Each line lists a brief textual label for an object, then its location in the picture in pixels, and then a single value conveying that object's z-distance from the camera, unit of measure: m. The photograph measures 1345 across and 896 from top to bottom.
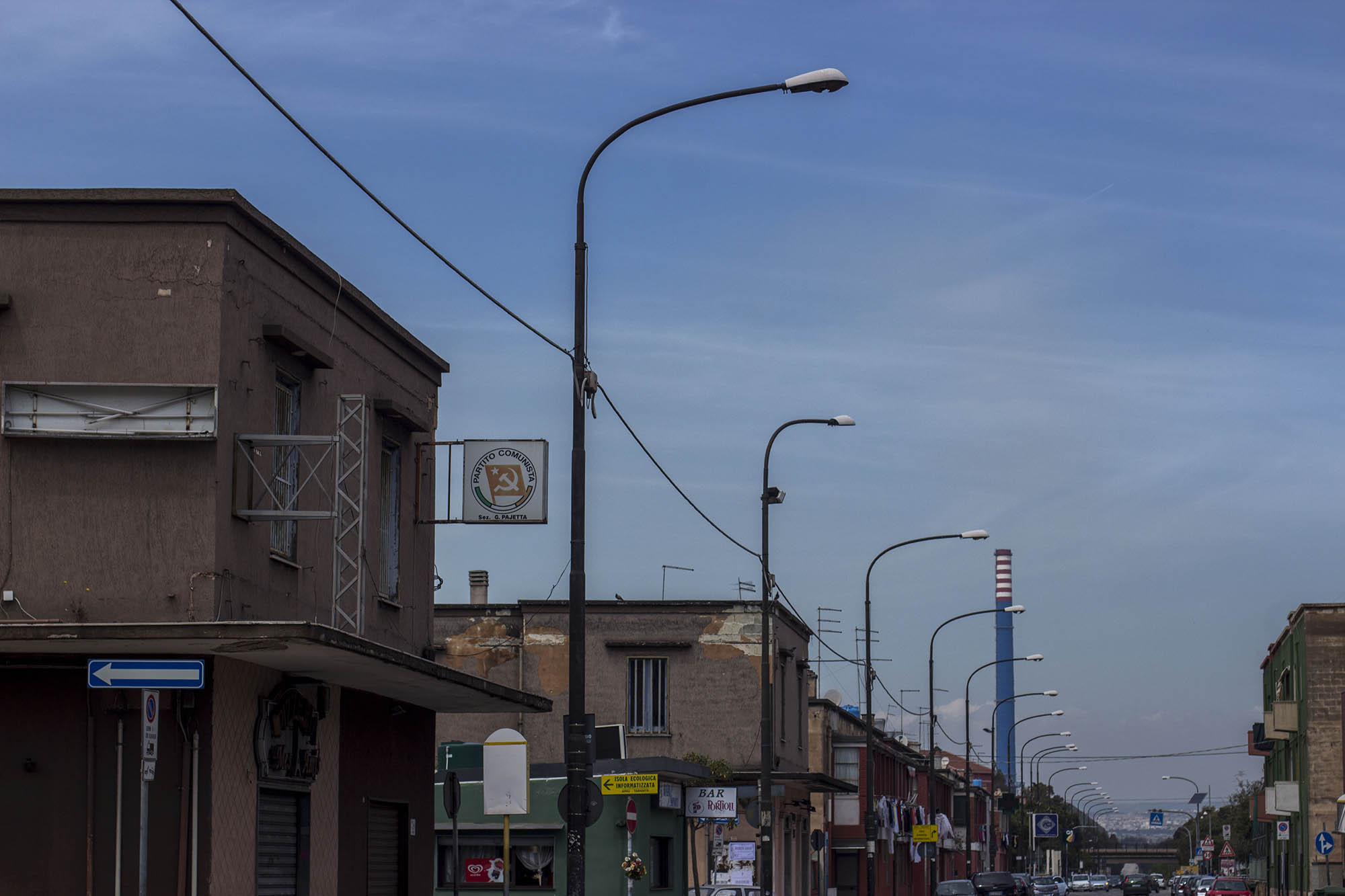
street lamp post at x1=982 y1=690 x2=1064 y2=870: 120.39
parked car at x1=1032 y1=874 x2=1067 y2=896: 84.69
